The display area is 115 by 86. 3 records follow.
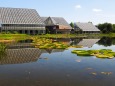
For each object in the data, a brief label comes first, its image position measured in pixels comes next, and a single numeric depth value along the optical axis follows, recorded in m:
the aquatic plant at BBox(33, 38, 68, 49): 18.04
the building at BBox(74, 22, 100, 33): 52.30
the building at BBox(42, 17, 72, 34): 45.13
